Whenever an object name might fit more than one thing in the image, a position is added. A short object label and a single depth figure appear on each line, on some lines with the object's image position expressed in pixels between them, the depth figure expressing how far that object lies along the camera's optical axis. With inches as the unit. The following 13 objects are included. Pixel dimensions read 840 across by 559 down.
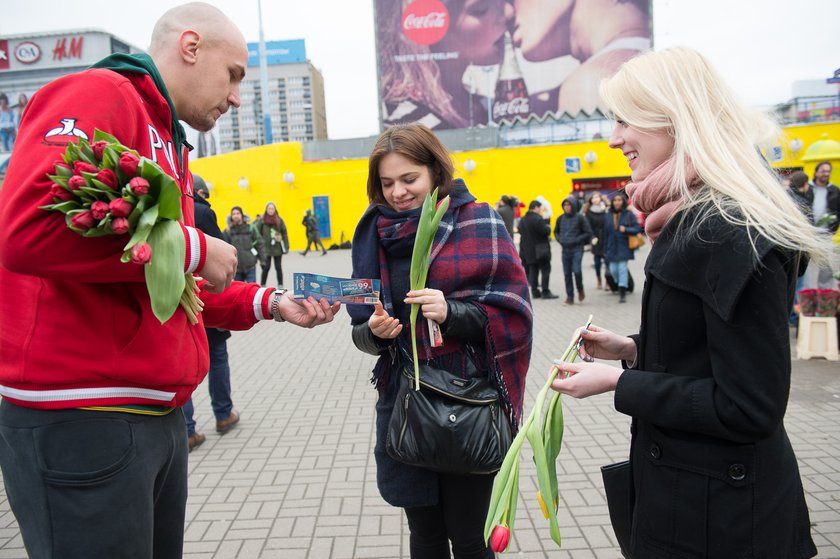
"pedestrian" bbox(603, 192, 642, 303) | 415.5
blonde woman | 57.8
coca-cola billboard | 1443.2
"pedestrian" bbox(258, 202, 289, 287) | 548.1
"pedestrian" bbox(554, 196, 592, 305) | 438.6
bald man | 54.6
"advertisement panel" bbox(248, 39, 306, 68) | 4219.5
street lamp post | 1253.6
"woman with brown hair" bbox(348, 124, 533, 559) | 94.6
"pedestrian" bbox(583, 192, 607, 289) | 492.1
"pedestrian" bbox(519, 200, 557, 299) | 449.4
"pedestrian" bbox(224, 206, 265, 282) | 368.2
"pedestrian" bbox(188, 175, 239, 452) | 189.2
